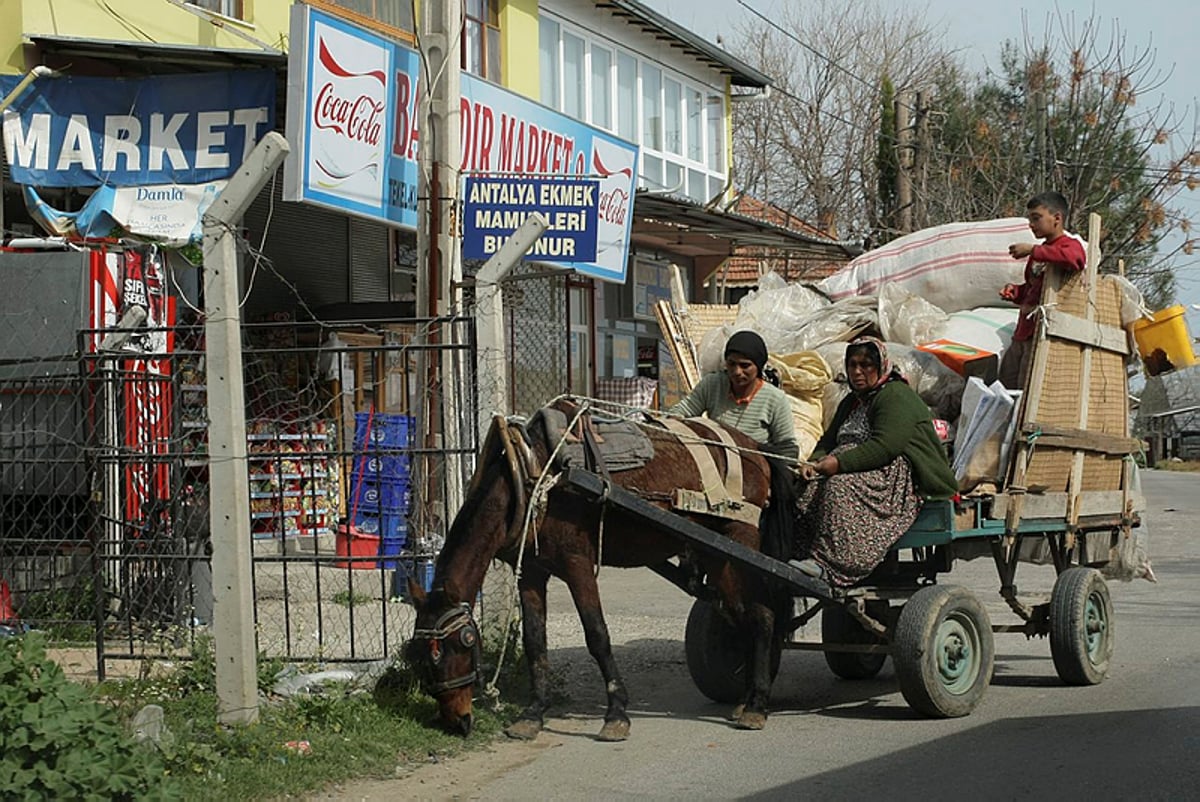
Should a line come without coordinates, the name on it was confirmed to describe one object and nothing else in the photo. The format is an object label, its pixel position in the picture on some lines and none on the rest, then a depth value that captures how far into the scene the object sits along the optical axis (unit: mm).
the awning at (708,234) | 17250
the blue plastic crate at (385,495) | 11038
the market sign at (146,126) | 12000
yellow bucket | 9719
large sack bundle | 10266
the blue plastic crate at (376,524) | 11562
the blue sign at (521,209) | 10820
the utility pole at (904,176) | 24219
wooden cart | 7816
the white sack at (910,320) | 9898
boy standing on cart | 9008
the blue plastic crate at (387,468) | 11500
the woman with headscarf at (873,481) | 7918
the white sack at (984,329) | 9742
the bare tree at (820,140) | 37500
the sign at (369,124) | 10891
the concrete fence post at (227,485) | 6980
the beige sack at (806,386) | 9469
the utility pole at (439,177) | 10602
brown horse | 7250
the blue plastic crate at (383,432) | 12492
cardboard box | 9453
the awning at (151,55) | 11750
